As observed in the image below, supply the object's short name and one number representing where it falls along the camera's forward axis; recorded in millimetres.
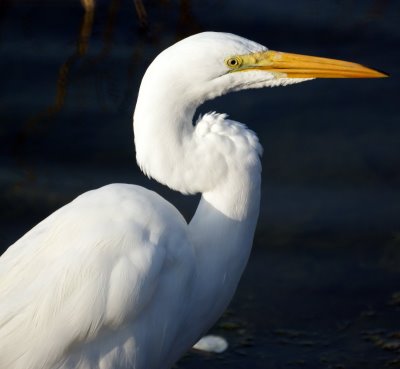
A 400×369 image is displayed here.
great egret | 5770
